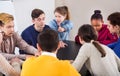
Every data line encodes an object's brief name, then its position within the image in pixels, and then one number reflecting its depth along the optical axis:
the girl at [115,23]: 2.09
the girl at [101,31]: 2.61
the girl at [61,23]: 3.05
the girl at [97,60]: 1.73
